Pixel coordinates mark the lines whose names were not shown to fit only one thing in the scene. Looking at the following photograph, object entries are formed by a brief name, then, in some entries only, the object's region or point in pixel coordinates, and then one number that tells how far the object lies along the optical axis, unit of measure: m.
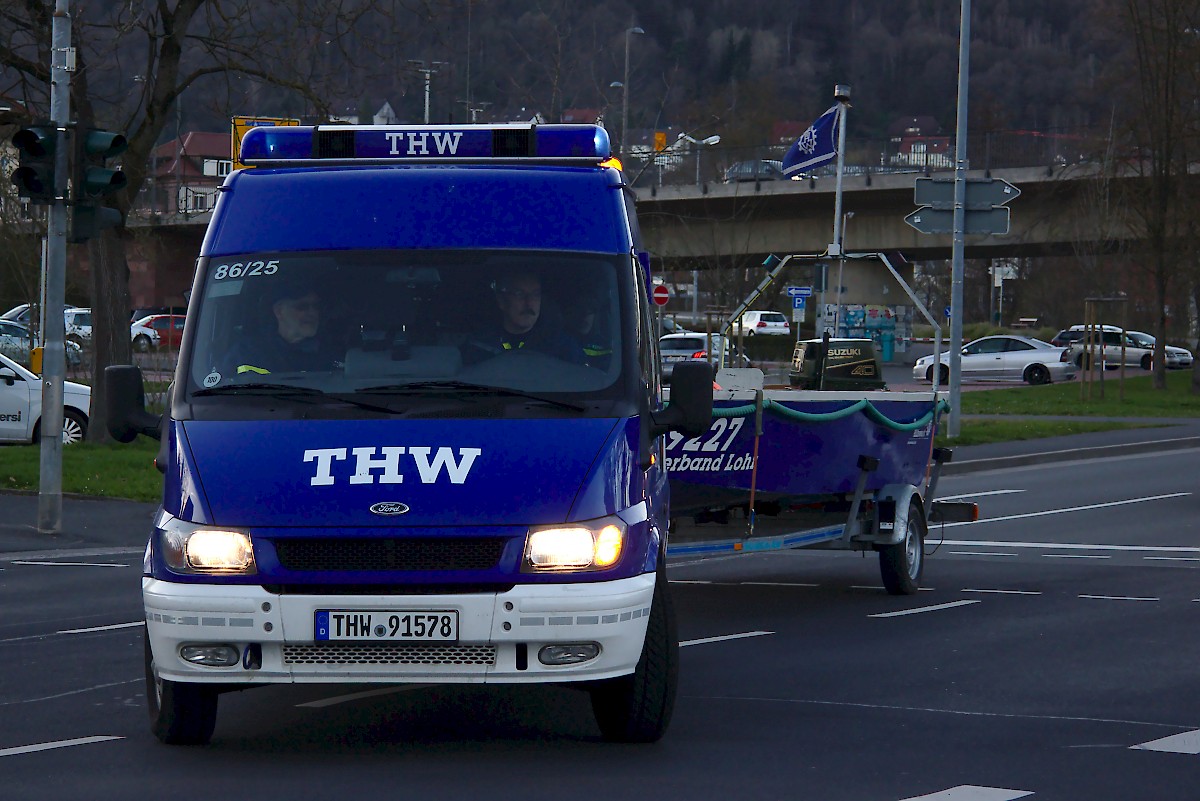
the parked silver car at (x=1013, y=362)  55.34
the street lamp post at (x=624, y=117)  36.28
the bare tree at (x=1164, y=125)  47.22
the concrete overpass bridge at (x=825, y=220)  57.84
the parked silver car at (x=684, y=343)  57.19
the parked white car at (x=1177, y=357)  67.31
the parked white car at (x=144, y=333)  59.88
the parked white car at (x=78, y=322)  61.23
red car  65.45
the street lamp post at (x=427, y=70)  28.50
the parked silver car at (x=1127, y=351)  67.25
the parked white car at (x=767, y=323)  80.32
